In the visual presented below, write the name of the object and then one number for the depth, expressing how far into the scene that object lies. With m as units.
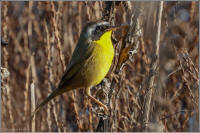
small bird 5.85
